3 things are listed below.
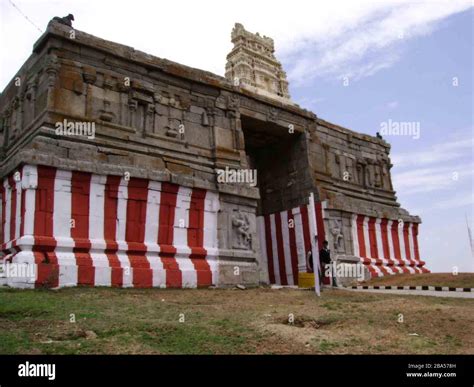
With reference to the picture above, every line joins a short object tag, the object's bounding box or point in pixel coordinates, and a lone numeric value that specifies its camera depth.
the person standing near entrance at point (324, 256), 15.21
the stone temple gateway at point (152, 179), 11.59
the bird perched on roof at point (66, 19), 12.97
